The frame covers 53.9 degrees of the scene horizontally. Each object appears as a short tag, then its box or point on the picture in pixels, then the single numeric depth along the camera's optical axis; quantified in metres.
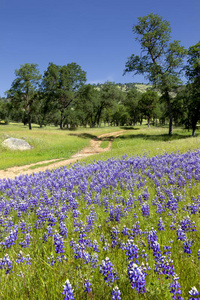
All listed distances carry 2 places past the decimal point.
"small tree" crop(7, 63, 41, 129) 54.16
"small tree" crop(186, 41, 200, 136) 35.50
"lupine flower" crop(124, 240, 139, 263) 2.55
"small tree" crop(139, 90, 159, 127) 76.50
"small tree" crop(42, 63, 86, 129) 55.66
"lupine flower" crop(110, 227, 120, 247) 3.60
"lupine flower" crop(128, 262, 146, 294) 2.01
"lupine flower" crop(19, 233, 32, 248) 3.74
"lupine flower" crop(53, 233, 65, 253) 2.88
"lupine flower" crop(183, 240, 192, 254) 2.87
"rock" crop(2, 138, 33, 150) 28.89
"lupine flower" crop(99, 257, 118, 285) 2.27
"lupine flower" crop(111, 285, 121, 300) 2.04
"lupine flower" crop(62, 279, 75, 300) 1.92
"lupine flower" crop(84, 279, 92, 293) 2.35
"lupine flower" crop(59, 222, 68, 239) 3.52
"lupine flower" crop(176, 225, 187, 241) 3.06
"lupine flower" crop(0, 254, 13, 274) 2.81
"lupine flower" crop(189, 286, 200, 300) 1.88
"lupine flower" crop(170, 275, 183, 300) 2.10
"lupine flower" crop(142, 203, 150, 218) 4.32
